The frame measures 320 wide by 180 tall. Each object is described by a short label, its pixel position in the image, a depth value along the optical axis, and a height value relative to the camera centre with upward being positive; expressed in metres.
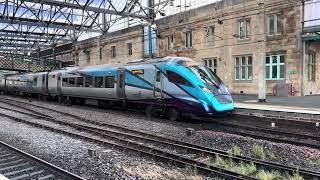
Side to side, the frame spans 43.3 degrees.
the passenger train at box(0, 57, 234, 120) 15.71 -0.16
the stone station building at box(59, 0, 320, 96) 26.78 +3.14
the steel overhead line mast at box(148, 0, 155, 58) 33.80 +5.31
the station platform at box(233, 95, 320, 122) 16.00 -1.11
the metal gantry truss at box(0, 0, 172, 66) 34.53 +7.00
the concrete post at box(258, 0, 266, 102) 22.12 +0.95
